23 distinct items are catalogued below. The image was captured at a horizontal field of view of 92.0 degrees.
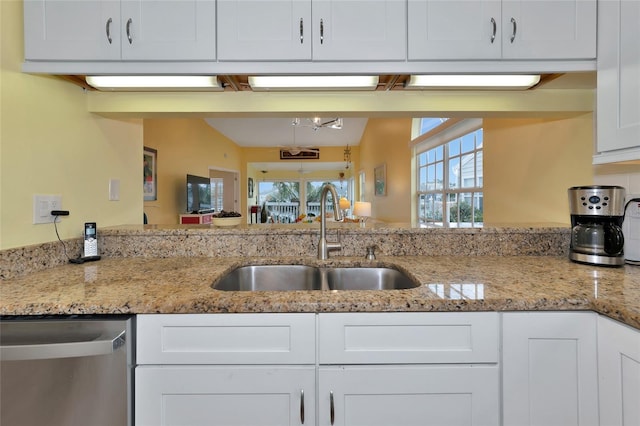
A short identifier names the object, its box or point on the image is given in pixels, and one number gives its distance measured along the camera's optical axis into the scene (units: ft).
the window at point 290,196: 34.91
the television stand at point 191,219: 15.10
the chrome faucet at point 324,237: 4.64
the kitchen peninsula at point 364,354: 2.88
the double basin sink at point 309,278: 4.53
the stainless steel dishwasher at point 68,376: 2.71
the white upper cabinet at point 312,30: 3.99
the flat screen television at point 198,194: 16.46
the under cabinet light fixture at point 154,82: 4.25
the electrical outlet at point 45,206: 4.09
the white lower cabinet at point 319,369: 2.88
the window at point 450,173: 10.12
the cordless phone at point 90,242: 4.63
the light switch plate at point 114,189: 5.38
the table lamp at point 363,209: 13.41
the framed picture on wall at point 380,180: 18.19
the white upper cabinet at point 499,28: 4.00
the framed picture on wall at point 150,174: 12.81
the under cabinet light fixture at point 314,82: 4.27
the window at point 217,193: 21.12
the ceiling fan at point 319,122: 15.01
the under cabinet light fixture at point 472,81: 4.28
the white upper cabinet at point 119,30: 3.95
